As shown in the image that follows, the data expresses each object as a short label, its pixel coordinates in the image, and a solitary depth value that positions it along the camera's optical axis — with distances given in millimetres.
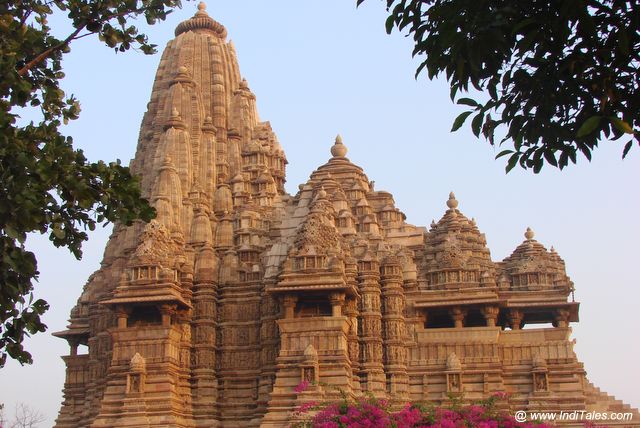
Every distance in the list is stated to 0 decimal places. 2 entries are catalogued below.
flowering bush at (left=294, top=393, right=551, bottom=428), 23297
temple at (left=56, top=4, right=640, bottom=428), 31203
